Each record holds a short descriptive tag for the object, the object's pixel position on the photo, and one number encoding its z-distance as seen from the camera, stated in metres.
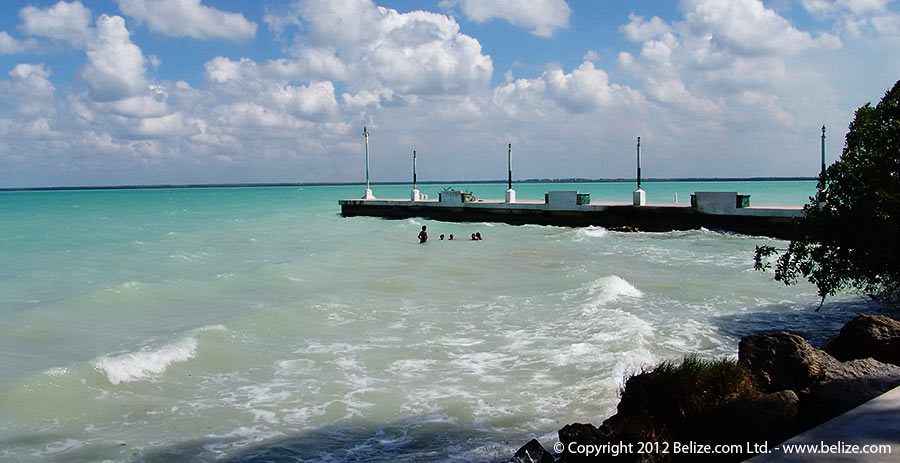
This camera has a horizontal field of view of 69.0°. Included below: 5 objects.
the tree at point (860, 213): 9.46
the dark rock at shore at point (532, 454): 5.34
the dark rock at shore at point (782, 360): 6.33
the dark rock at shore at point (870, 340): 7.32
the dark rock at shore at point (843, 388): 5.54
